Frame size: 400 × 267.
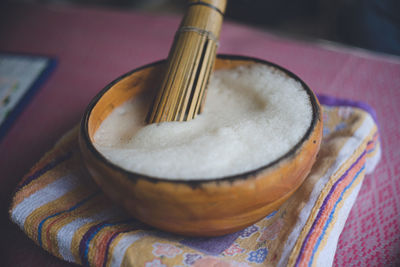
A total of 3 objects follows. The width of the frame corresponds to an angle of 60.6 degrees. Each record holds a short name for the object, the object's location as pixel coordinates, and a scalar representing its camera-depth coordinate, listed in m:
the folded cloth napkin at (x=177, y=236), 0.41
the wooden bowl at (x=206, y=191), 0.33
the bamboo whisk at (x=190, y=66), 0.48
